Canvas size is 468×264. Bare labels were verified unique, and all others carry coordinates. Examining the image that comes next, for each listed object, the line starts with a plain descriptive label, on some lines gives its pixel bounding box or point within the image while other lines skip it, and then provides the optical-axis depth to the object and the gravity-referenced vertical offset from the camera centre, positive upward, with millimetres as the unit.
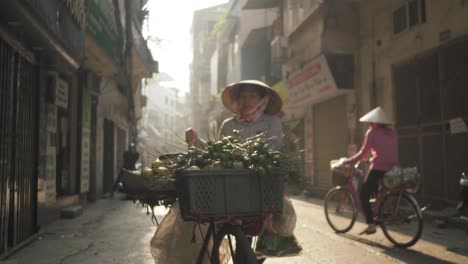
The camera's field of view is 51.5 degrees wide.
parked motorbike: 6372 -546
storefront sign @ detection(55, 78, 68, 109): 9110 +1304
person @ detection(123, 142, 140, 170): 15609 +57
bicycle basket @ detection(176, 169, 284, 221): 2637 -196
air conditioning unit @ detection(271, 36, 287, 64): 17875 +4032
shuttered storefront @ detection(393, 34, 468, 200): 8719 +833
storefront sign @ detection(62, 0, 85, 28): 7632 +2477
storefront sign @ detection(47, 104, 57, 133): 8406 +733
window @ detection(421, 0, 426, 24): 10042 +3009
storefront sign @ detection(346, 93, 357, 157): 13289 +955
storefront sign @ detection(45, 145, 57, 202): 8380 -253
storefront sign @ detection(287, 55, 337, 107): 13727 +2327
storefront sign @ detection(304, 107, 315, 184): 16844 +534
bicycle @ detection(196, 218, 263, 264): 2725 -503
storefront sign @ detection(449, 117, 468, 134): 8461 +540
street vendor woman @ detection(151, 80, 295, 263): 3338 +234
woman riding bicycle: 6539 +35
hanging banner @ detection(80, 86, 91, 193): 12008 +530
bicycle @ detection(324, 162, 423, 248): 6172 -716
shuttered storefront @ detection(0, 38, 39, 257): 5906 +167
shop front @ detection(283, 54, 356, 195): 13531 +1507
